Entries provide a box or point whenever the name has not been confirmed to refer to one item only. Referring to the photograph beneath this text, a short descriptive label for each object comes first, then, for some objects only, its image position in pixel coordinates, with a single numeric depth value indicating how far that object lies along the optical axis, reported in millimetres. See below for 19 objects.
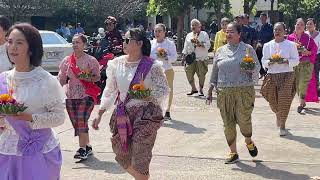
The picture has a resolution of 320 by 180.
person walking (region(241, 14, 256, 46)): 14245
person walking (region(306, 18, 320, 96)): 11352
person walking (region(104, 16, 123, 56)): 10117
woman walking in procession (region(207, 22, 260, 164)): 6961
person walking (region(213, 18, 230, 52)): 12906
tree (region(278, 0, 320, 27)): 43031
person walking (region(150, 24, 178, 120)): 10227
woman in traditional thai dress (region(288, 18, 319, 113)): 10336
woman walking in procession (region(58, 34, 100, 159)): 7453
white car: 17562
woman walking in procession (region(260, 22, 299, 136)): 8531
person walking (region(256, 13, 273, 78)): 15086
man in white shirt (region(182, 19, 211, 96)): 13402
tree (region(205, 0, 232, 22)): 26375
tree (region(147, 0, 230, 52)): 25500
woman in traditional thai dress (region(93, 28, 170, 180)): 5316
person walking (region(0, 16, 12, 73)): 5895
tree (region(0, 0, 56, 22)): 34375
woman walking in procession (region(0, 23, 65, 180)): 3979
